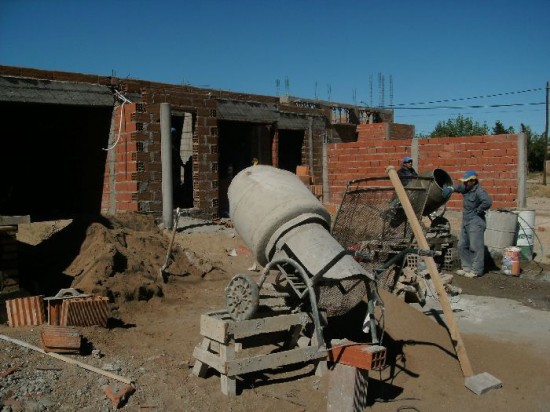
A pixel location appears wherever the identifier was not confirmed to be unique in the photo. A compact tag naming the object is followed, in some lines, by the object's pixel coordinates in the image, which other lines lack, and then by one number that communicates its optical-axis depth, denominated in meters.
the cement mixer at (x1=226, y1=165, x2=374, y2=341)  4.47
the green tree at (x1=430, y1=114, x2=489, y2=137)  42.16
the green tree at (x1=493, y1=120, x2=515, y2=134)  41.94
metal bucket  8.65
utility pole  32.38
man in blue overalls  8.79
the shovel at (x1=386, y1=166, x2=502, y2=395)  4.58
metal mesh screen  6.88
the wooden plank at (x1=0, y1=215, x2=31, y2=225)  6.18
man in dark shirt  9.92
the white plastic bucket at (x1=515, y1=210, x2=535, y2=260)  9.52
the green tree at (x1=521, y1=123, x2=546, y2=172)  40.06
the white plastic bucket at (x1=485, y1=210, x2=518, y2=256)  9.30
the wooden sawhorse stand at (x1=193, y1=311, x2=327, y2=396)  4.39
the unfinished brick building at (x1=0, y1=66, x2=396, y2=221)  10.03
